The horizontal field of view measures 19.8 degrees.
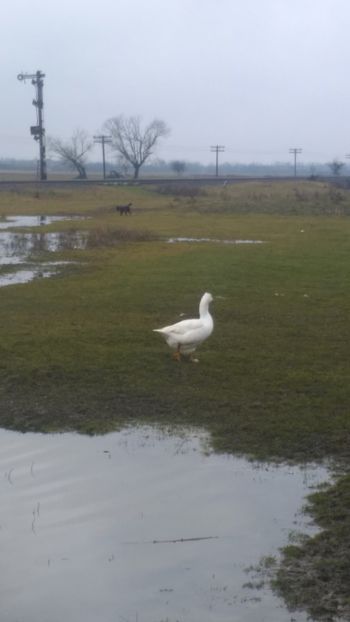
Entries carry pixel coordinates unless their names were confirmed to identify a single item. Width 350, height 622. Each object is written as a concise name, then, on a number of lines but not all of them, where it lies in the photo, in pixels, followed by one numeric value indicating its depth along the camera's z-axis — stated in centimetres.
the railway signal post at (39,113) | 7588
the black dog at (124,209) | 4816
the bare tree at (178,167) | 14118
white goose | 1207
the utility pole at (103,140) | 12138
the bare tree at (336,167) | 12465
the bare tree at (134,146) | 12375
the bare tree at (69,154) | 12150
